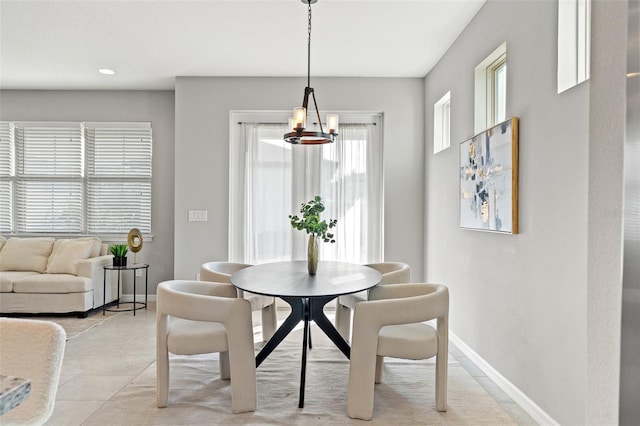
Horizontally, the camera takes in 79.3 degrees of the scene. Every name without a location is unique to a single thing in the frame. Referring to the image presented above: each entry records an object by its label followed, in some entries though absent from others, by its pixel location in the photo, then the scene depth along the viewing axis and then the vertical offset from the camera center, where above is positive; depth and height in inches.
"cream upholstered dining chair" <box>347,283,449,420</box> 81.5 -28.0
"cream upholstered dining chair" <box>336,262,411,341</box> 116.6 -25.8
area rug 84.4 -45.7
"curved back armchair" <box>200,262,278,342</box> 117.1 -27.2
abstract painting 92.4 +8.7
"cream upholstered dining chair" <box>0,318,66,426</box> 38.2 -15.6
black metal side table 172.6 -36.7
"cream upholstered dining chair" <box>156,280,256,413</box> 82.1 -27.9
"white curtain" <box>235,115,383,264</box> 177.2 +8.7
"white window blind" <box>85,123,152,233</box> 195.5 +20.0
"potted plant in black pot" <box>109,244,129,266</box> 176.6 -20.8
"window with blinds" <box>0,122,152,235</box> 195.3 +15.8
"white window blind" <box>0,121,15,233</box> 194.9 +19.0
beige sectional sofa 162.6 -29.3
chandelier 101.0 +21.7
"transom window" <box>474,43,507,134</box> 114.8 +34.6
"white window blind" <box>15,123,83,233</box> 195.5 +13.6
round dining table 86.4 -18.0
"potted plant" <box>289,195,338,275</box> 107.5 -4.9
